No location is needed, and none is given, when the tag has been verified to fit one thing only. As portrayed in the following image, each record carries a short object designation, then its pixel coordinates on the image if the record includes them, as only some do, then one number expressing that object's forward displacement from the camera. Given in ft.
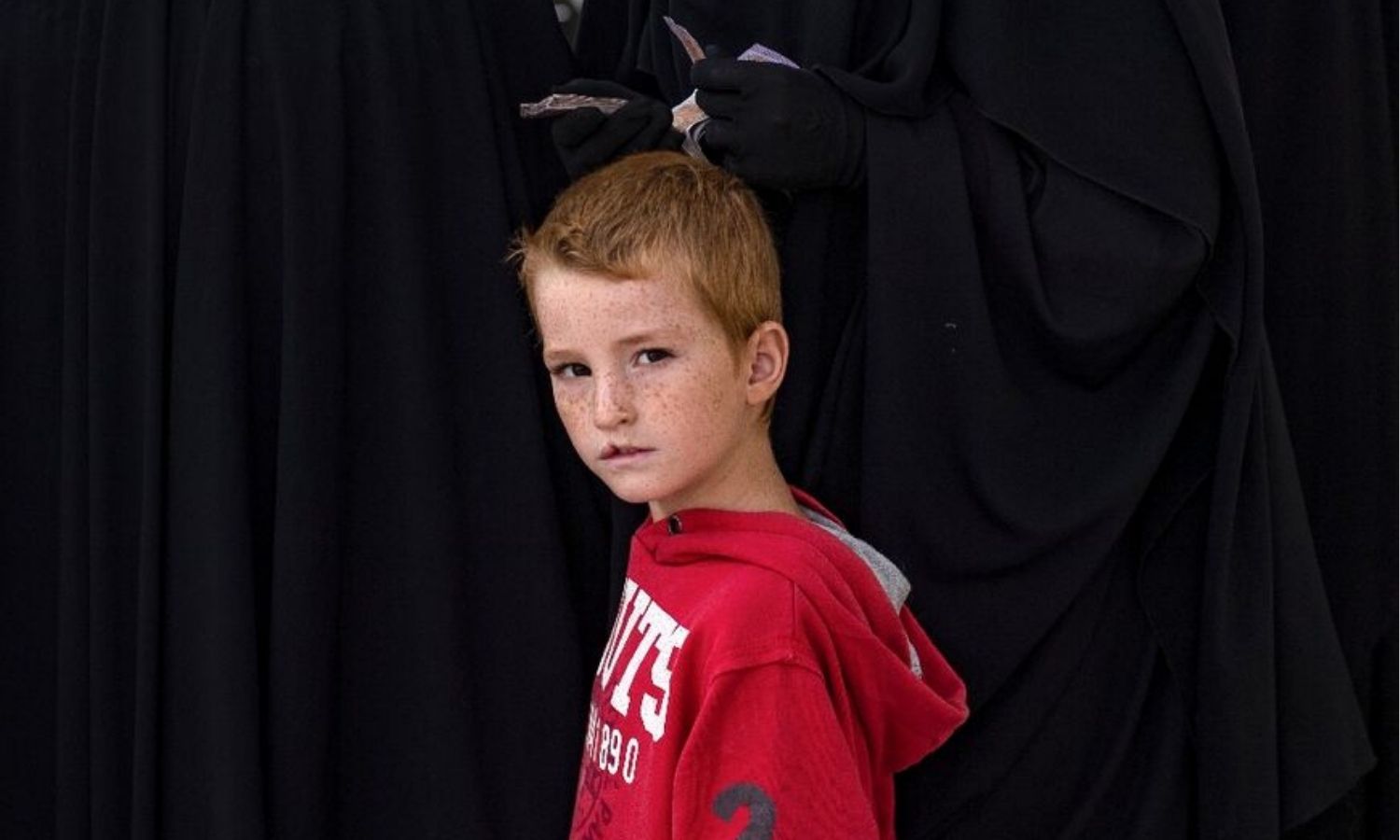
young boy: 5.76
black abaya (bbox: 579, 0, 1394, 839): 6.33
